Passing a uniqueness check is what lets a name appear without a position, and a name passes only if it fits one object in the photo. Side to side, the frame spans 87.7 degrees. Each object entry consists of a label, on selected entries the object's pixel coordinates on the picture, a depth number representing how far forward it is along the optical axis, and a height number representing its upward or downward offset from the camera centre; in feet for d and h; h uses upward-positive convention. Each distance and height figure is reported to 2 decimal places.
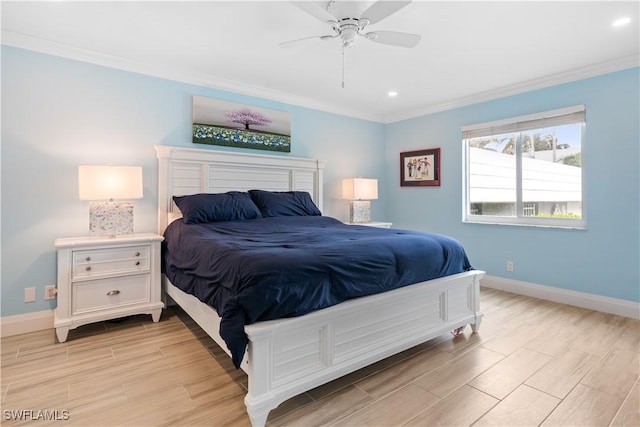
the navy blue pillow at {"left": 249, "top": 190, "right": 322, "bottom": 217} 11.39 +0.32
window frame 10.83 +2.36
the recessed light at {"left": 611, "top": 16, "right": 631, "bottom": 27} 7.73 +4.50
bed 5.08 -2.19
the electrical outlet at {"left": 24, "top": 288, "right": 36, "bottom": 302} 8.71 -2.16
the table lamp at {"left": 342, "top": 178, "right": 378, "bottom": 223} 14.40 +0.76
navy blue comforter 5.10 -0.99
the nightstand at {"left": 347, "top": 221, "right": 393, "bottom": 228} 14.43 -0.50
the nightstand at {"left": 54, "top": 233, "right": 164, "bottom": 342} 8.06 -1.73
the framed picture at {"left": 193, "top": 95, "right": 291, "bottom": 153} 11.42 +3.21
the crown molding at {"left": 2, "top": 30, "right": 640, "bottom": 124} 8.81 +4.48
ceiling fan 6.16 +3.85
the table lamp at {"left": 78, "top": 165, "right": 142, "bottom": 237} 8.55 +0.48
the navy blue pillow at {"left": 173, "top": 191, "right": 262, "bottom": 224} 9.64 +0.16
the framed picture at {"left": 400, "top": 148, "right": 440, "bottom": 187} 15.06 +2.10
